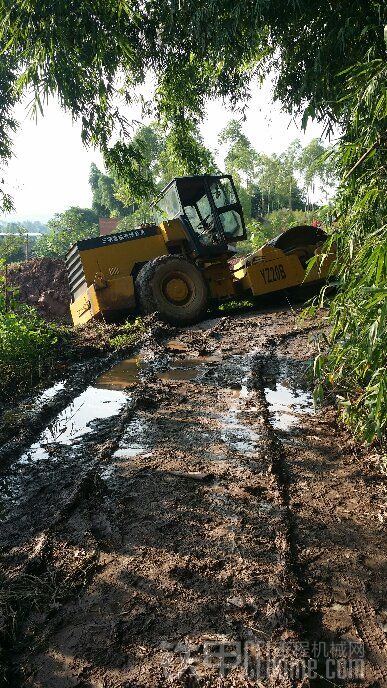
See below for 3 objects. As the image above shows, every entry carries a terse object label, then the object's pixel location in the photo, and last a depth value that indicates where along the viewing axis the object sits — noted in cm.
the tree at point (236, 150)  4556
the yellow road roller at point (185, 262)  948
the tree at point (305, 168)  5647
